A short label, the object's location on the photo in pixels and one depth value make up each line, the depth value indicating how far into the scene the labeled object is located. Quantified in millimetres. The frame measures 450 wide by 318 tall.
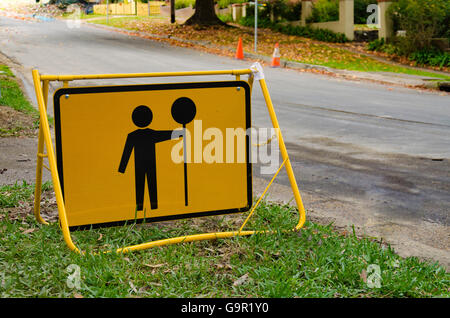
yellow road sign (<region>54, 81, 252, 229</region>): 4238
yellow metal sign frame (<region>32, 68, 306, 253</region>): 4004
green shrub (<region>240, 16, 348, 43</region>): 25962
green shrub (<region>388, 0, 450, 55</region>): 20625
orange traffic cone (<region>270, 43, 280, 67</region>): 20219
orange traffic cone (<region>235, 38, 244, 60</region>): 21297
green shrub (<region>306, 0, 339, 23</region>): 27672
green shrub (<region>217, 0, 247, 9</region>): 36375
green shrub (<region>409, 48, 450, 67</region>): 20172
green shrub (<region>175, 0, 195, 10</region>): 44219
